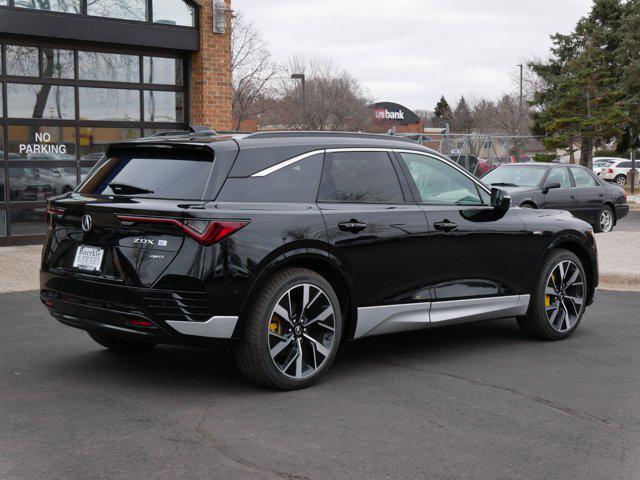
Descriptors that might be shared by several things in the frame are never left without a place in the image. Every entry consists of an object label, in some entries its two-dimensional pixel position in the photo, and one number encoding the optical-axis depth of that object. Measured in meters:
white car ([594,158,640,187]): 47.69
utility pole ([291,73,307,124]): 44.98
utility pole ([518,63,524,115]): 66.25
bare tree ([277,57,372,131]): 47.81
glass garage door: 14.02
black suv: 5.27
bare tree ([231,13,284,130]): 43.41
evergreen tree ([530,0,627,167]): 36.59
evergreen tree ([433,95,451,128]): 104.38
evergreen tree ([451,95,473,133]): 82.72
